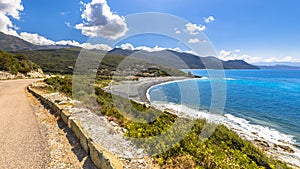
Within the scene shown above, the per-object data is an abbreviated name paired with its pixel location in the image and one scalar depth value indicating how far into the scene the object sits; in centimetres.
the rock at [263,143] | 1309
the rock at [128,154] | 440
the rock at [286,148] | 1246
